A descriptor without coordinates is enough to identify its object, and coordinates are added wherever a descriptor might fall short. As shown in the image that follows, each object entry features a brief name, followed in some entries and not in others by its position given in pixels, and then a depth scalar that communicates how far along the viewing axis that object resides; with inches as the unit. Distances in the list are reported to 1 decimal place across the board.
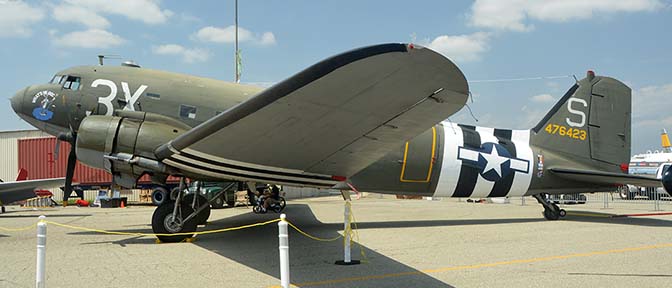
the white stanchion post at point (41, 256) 183.9
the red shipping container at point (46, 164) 1227.9
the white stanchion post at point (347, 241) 268.9
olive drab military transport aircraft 197.8
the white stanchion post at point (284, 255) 181.9
